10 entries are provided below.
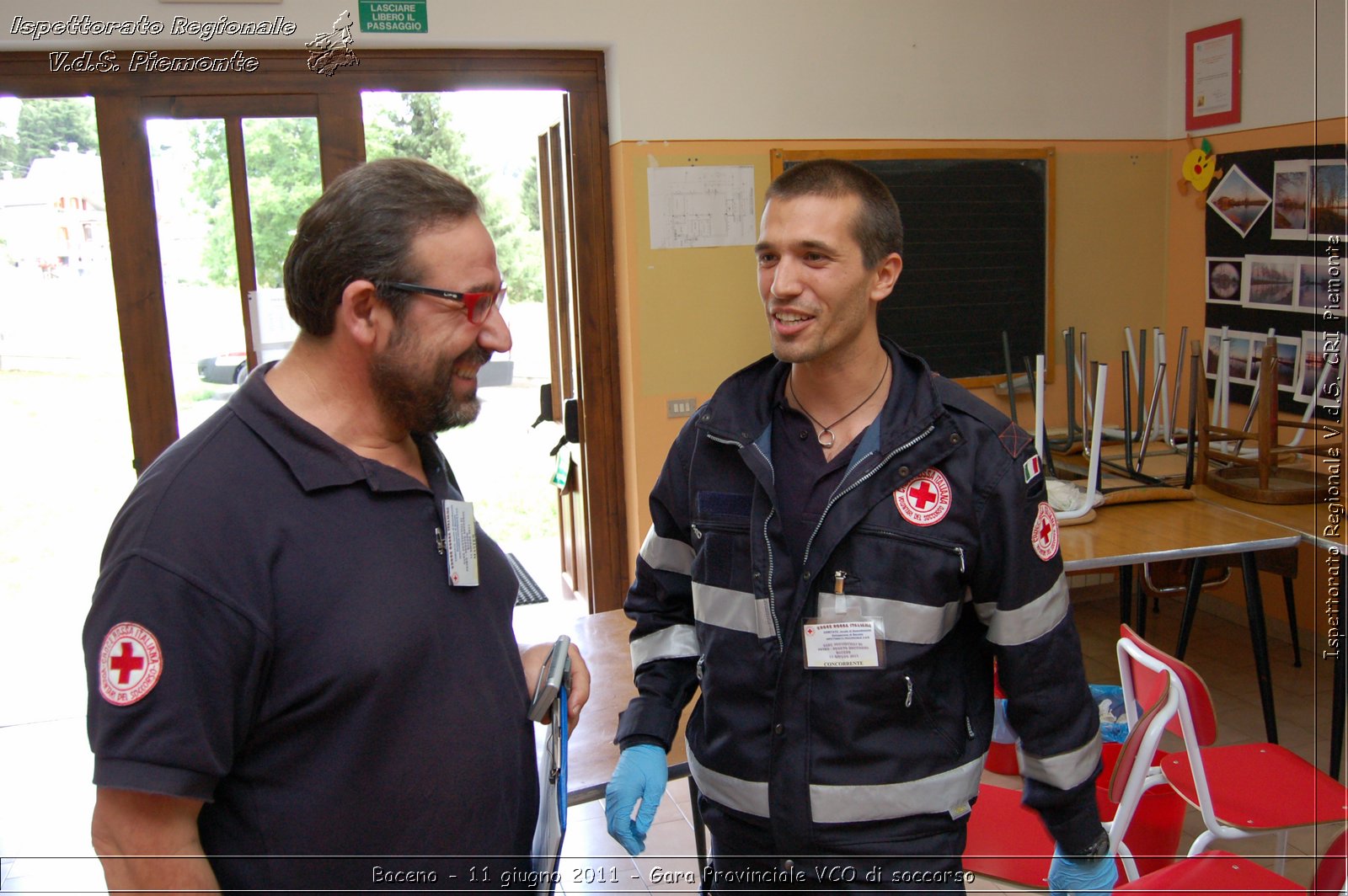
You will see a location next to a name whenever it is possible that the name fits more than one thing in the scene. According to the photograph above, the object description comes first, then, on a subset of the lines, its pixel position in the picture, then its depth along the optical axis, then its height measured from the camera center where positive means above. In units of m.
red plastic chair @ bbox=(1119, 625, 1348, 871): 2.08 -1.11
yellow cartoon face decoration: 4.65 +0.63
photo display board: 4.05 +0.15
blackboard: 4.49 +0.25
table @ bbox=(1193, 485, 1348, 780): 3.19 -0.75
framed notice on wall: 4.48 +1.03
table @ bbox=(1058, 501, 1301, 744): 3.04 -0.75
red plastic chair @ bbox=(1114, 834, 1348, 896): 1.61 -0.98
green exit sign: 3.66 +1.19
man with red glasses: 1.02 -0.31
